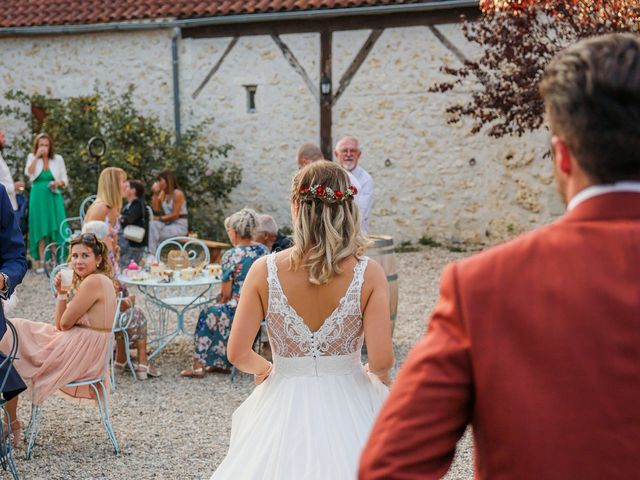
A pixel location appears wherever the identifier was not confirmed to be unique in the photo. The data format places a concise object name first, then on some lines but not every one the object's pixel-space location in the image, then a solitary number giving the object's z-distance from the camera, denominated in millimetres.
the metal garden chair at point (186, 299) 7830
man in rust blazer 1312
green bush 13945
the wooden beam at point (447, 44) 13250
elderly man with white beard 8102
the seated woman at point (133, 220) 10000
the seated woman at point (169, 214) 11969
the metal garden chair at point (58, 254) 11172
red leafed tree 10562
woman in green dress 12281
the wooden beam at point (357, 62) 13826
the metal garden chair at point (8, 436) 4703
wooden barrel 7113
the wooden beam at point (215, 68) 14641
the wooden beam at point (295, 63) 14234
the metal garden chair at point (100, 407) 5391
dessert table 7438
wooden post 14086
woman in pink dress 5383
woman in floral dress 6801
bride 3477
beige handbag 9930
